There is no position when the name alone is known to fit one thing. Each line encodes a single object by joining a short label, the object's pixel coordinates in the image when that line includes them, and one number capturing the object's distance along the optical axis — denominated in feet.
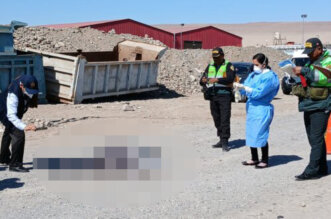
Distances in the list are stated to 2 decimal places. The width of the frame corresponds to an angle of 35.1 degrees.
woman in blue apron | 25.41
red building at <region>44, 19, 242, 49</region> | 139.33
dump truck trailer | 53.57
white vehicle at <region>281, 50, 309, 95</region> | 75.25
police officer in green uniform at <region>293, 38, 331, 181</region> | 22.65
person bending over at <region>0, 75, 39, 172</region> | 24.46
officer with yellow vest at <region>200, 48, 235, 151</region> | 30.45
